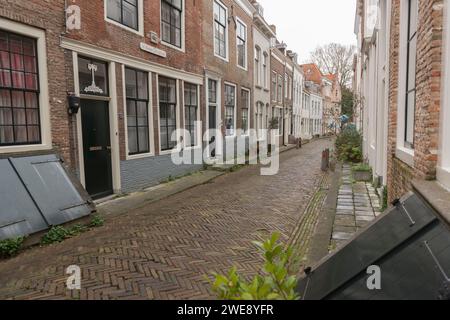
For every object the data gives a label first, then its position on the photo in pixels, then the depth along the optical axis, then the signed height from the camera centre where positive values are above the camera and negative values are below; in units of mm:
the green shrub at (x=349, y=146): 14445 -839
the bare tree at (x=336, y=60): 48594 +10124
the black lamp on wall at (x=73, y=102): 6902 +575
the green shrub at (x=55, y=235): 5160 -1635
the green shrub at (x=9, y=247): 4514 -1571
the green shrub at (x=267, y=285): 1685 -814
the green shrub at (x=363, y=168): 9967 -1230
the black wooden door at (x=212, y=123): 14414 +246
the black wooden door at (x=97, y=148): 7626 -414
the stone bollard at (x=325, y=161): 12844 -1284
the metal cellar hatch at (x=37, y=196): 4949 -1078
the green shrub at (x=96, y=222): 6109 -1681
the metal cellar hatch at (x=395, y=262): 1999 -924
